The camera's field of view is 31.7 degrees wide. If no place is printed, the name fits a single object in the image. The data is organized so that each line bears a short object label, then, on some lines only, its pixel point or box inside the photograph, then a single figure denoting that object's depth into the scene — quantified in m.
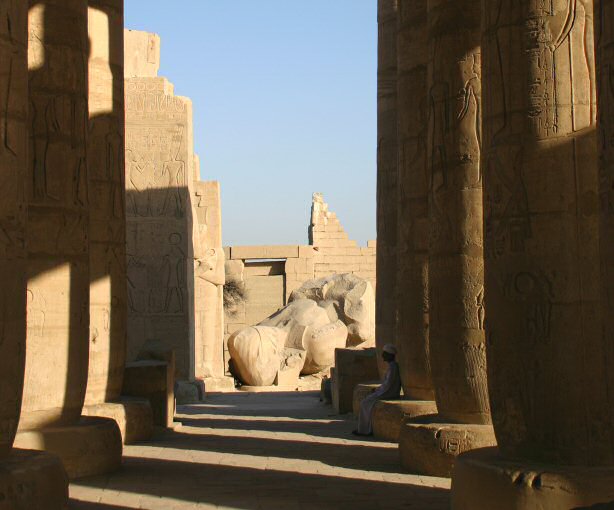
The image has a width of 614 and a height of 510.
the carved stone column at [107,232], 10.06
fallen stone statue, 20.73
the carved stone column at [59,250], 7.80
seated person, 10.78
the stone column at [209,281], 20.48
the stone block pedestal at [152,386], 11.69
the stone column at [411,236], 10.34
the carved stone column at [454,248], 8.19
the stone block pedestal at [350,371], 13.91
